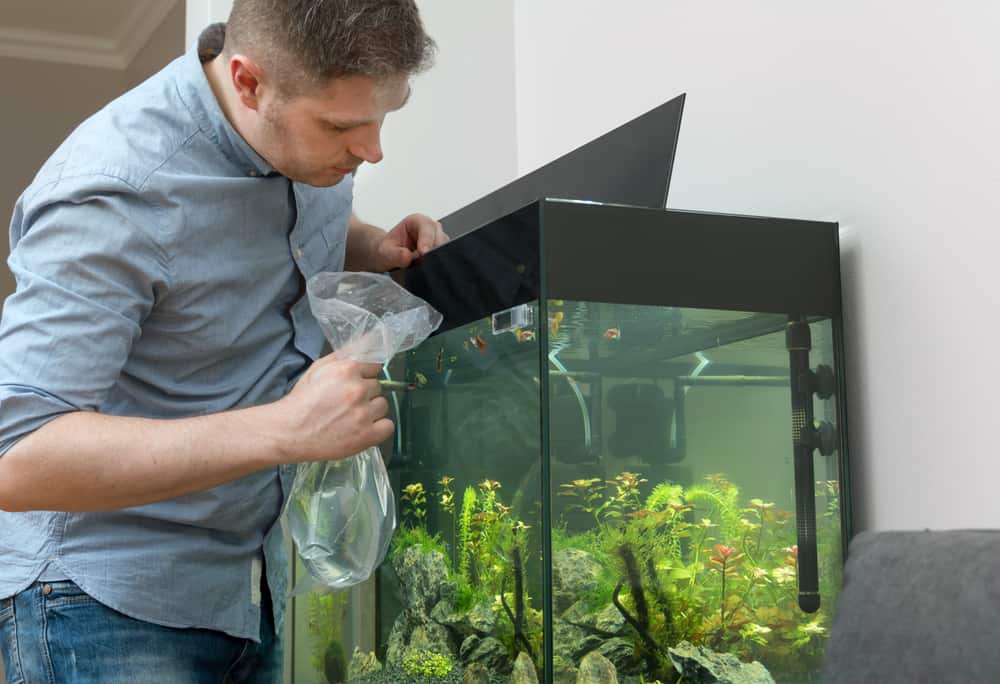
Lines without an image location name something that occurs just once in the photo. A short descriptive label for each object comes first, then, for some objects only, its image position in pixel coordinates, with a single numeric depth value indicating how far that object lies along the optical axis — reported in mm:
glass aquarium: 1541
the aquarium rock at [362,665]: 1893
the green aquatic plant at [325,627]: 2031
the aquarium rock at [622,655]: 1523
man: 1315
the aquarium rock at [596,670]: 1508
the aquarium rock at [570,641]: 1500
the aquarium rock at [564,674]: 1490
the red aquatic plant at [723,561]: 1623
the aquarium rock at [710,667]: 1563
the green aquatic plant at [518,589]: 1552
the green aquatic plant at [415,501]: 1834
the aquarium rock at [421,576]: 1770
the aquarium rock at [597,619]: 1517
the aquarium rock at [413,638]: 1733
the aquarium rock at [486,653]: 1589
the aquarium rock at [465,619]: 1635
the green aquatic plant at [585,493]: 1541
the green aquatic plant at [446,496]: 1778
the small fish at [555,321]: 1537
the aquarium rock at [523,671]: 1518
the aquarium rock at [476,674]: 1631
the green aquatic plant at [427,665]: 1722
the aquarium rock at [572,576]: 1516
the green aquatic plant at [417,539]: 1791
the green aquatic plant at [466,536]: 1713
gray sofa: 890
